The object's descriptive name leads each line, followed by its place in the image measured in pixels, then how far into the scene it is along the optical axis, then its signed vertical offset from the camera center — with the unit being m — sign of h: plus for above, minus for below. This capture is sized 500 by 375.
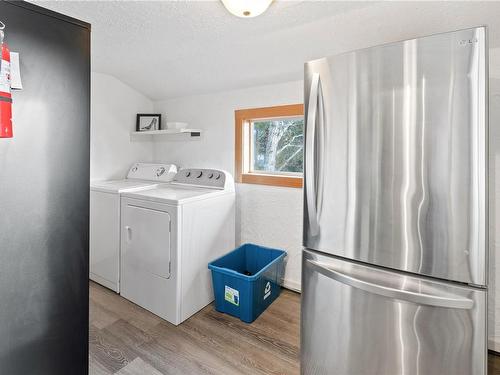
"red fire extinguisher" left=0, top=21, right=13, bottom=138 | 0.75 +0.23
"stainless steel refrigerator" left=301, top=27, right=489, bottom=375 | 1.04 -0.09
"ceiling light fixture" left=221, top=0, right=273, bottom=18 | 1.47 +0.93
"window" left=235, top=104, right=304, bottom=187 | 2.45 +0.35
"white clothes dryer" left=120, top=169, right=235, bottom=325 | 2.01 -0.47
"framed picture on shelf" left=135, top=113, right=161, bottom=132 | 3.22 +0.70
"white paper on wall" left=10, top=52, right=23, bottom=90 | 0.82 +0.32
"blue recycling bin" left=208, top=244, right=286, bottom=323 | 2.03 -0.75
